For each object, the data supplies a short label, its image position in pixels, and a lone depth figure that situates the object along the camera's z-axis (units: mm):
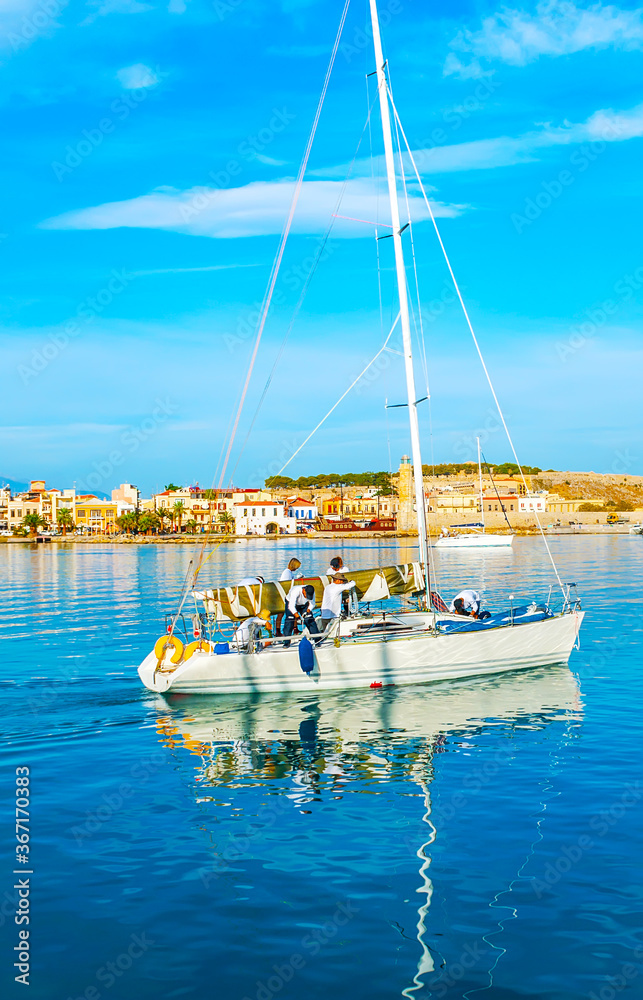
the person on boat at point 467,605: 18873
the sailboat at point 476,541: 93812
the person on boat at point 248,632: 15852
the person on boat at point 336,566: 16600
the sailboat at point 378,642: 15695
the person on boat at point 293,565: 16306
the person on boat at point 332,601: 16109
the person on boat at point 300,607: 16547
